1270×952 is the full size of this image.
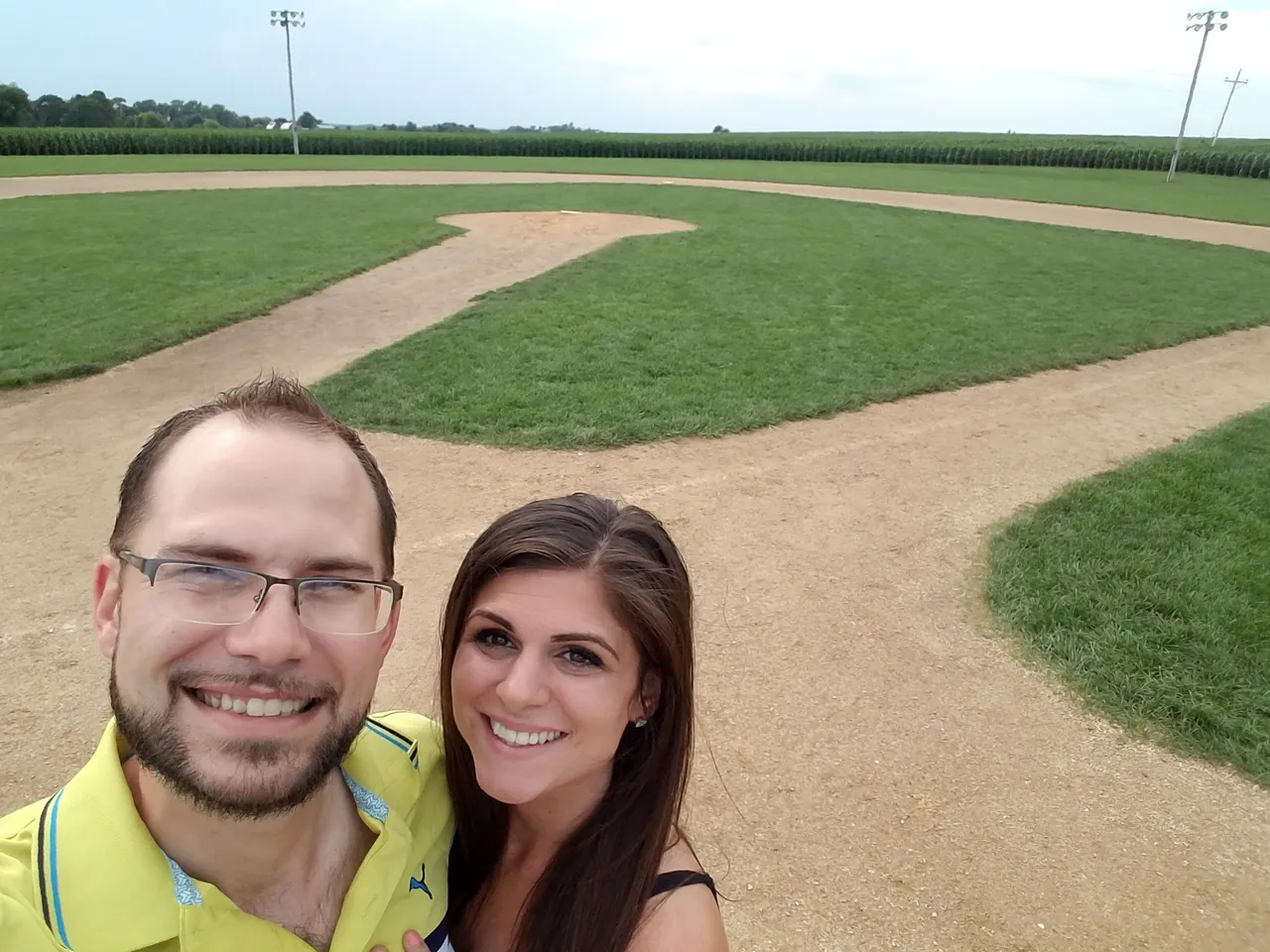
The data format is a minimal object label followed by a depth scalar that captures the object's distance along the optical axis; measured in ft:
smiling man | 1.36
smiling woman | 1.87
